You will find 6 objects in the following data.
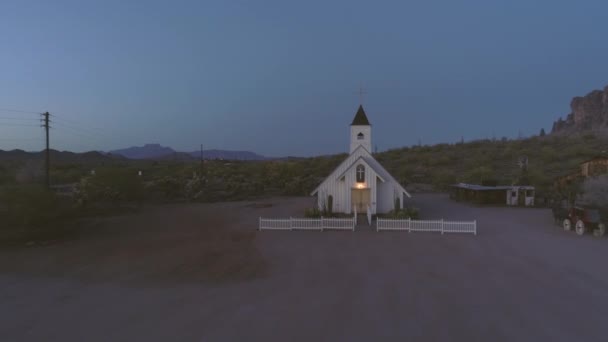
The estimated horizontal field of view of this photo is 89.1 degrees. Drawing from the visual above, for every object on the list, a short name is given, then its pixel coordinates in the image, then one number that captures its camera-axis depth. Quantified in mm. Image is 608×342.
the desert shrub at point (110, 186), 23766
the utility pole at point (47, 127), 22673
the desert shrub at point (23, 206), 13992
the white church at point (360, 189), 19906
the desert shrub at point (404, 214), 18016
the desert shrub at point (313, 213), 19359
